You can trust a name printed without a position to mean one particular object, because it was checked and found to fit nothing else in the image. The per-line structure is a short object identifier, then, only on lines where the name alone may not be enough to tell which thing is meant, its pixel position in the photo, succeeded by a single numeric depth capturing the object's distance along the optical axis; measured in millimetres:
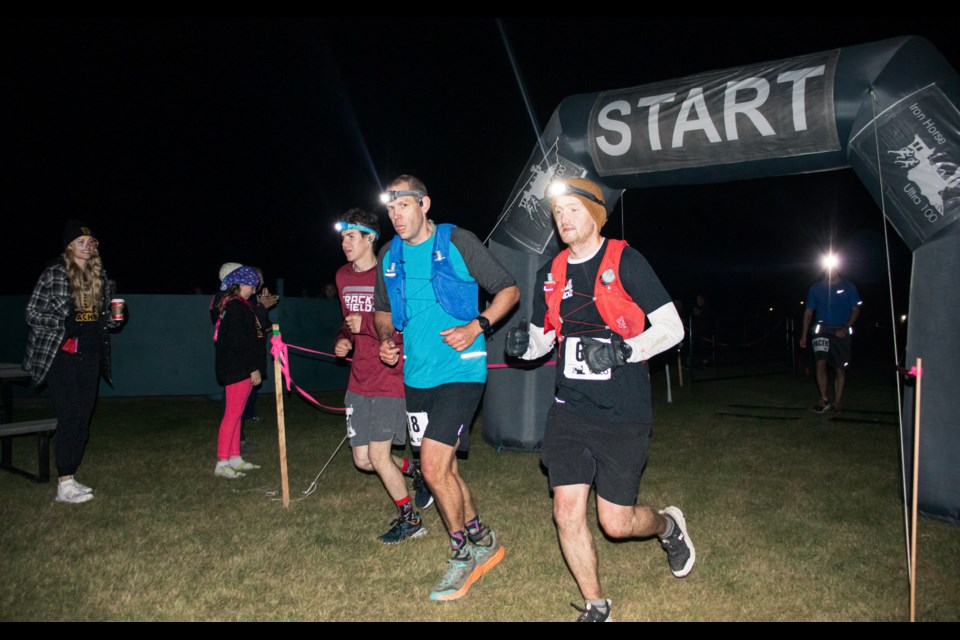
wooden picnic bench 6082
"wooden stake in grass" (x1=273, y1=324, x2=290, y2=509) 5312
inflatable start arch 4965
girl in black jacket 6566
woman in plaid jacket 5516
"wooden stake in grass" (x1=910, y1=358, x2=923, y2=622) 3181
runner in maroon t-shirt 4754
